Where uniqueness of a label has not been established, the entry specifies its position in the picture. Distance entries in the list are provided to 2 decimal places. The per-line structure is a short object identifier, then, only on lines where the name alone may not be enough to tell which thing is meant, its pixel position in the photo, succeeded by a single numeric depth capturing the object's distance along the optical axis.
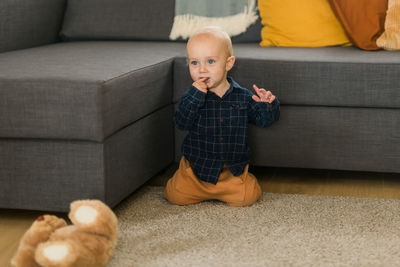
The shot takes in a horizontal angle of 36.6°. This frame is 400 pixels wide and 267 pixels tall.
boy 2.04
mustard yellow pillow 2.58
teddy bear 1.44
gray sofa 1.78
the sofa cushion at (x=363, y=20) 2.43
